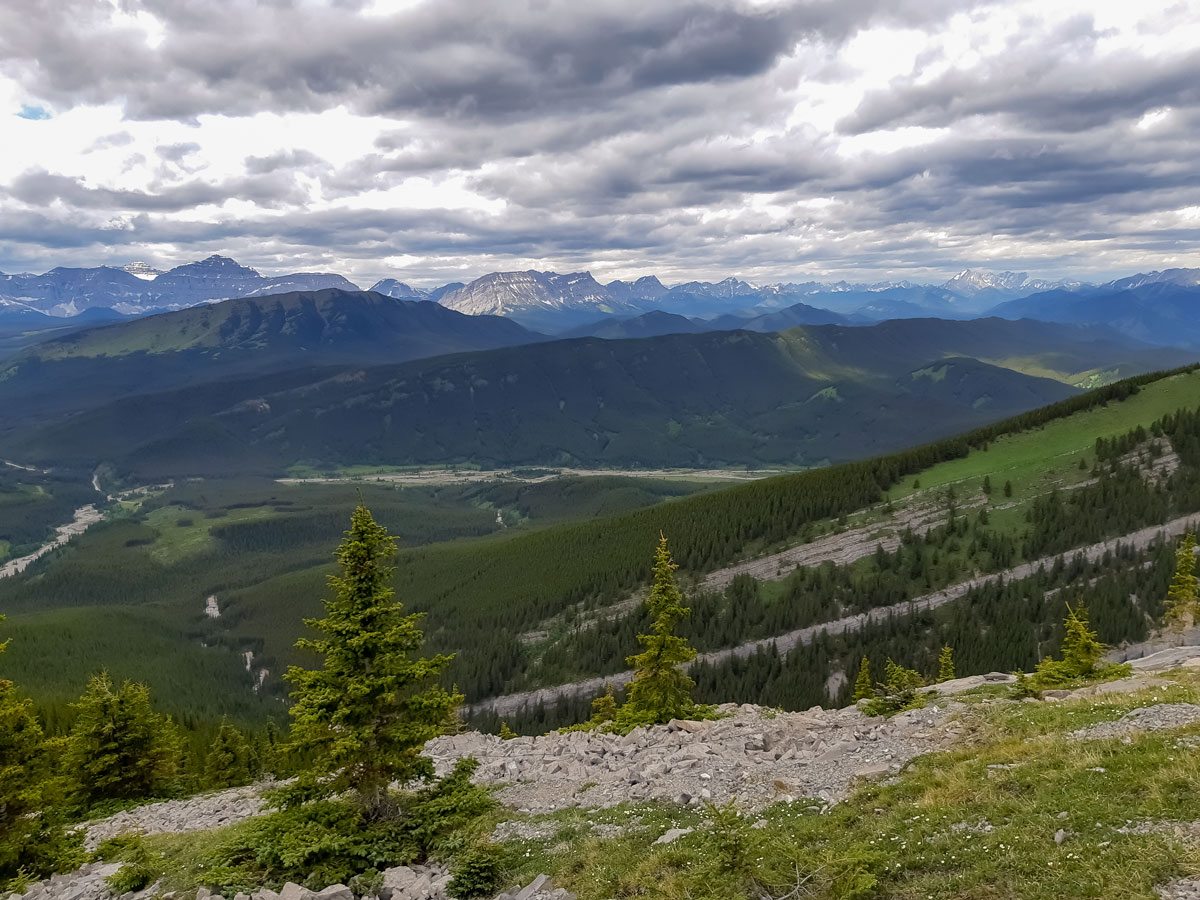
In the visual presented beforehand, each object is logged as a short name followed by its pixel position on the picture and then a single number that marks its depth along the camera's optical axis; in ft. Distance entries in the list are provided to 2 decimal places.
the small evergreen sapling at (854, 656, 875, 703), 207.82
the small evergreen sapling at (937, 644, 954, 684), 217.15
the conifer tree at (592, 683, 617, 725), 192.14
